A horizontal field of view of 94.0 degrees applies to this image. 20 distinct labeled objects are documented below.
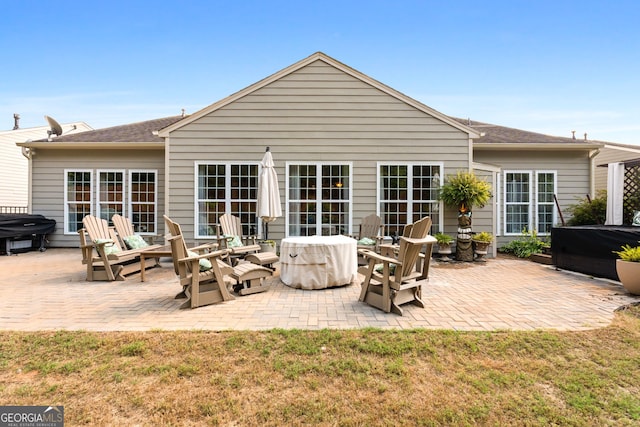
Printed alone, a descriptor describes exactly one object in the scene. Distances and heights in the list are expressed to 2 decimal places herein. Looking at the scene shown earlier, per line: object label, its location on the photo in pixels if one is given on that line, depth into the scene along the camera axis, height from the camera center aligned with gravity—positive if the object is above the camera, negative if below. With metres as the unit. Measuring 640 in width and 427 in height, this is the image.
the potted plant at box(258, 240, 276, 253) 6.79 -0.80
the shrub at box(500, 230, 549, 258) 8.16 -0.95
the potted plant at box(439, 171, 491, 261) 7.12 +0.33
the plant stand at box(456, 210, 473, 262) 7.40 -0.68
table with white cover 4.76 -0.85
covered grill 8.08 -0.60
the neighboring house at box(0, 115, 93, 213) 13.32 +2.03
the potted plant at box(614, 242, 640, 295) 4.43 -0.87
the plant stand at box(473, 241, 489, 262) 7.38 -0.95
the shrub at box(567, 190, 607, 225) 8.02 +0.02
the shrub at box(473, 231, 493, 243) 7.41 -0.64
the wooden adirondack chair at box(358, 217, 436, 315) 3.65 -0.85
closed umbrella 6.58 +0.40
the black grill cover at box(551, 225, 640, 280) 5.30 -0.66
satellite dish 9.38 +2.68
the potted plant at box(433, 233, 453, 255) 7.33 -0.77
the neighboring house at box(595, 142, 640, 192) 11.82 +2.30
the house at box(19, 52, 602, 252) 7.73 +1.47
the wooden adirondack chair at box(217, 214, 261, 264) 6.10 -0.65
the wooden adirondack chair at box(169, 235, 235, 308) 3.81 -0.88
